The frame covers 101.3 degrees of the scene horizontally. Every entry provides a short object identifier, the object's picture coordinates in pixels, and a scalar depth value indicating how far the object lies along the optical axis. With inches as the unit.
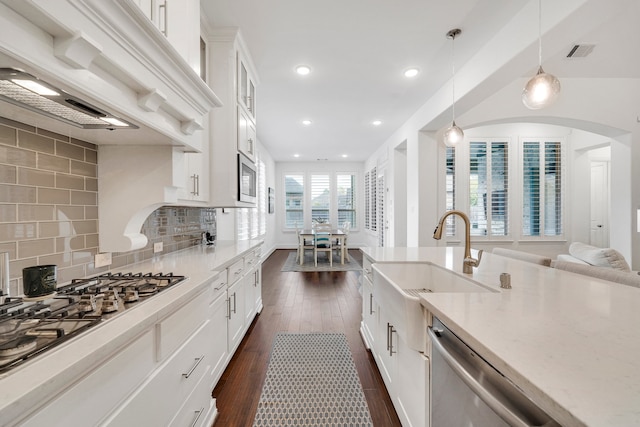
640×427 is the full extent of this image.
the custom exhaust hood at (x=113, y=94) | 26.6
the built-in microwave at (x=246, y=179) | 95.9
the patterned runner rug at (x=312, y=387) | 61.5
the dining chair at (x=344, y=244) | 241.3
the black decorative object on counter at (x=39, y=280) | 37.9
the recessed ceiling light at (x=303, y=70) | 112.7
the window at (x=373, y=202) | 282.4
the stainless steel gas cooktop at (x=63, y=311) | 26.5
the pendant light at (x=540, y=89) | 71.1
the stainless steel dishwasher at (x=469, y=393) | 24.1
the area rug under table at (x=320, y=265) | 217.2
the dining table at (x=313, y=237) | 237.3
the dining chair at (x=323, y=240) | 234.1
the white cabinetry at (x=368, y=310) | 83.5
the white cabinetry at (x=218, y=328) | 63.3
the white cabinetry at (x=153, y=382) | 26.1
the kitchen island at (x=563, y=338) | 19.3
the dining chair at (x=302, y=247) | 236.9
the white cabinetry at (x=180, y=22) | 46.4
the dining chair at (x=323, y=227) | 246.2
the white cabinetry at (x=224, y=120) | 90.8
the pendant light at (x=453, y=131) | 113.5
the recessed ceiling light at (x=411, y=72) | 114.9
